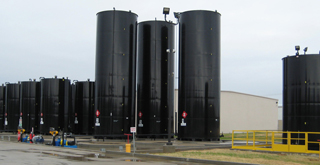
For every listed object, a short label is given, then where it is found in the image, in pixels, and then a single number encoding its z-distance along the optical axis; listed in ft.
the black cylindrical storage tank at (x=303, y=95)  83.76
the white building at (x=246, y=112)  186.91
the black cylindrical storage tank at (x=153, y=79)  122.21
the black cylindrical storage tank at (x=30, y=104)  147.13
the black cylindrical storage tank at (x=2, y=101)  183.62
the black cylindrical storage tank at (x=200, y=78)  107.04
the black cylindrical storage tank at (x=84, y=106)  144.46
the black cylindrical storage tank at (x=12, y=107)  161.45
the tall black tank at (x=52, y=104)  135.44
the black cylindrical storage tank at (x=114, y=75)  107.55
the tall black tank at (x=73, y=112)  147.95
